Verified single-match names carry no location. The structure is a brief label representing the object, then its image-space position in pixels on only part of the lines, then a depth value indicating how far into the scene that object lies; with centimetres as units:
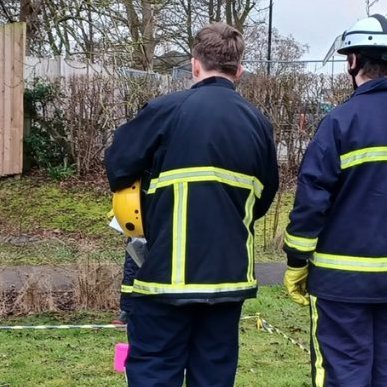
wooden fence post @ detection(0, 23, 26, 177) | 1146
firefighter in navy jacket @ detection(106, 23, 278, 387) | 300
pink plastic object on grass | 405
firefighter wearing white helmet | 307
